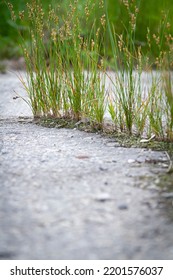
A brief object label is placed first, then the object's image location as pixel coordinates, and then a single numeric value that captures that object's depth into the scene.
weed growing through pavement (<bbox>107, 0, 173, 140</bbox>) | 3.76
